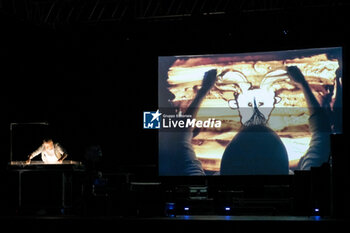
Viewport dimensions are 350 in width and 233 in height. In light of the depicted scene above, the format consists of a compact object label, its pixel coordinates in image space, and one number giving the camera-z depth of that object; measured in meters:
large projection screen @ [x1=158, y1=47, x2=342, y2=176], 9.08
